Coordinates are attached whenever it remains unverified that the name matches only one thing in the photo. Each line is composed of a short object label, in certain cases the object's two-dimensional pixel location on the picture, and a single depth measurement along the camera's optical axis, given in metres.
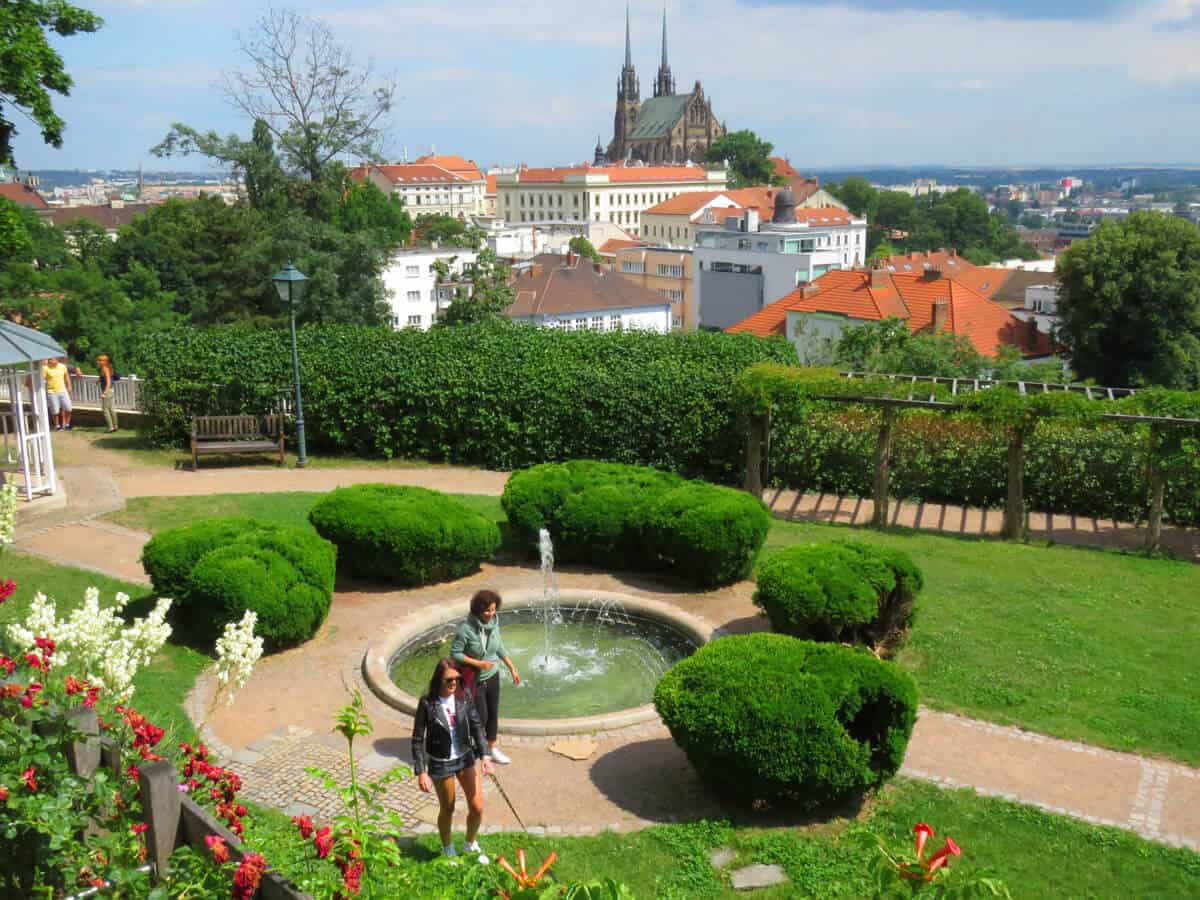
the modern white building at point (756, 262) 74.12
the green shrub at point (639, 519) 11.67
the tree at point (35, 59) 16.59
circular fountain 9.13
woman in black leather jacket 6.33
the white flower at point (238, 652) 5.67
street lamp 16.39
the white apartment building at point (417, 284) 70.94
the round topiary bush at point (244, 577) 9.71
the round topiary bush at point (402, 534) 11.48
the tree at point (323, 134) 35.47
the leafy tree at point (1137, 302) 41.38
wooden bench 17.03
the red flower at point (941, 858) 3.99
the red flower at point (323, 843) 4.15
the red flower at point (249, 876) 4.01
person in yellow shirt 18.88
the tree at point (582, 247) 105.00
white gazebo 13.38
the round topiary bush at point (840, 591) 9.43
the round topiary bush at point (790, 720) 6.92
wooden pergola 13.70
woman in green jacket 7.29
